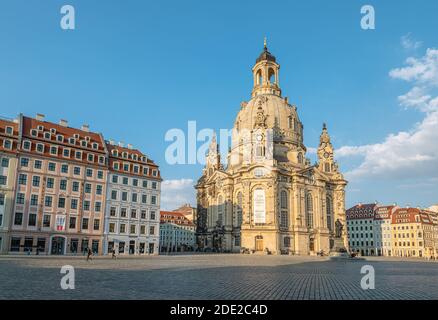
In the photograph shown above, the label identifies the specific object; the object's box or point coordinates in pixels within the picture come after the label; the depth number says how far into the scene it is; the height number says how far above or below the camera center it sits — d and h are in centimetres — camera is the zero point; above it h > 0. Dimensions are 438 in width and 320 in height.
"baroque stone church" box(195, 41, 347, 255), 8400 +1132
